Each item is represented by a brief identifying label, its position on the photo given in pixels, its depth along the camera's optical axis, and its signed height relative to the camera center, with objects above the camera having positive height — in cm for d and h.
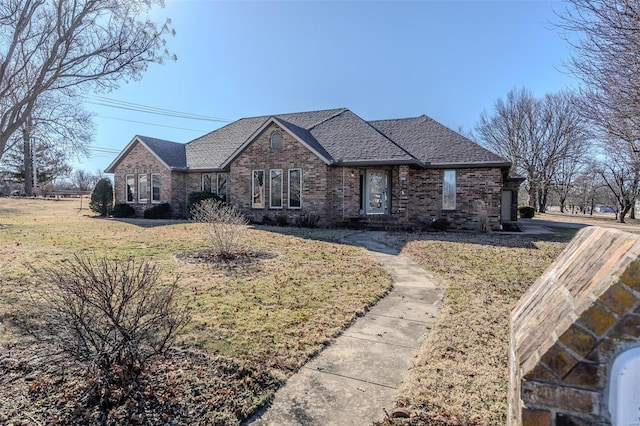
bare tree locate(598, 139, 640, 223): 3253 +99
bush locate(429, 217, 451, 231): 1672 -139
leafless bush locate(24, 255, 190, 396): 305 -124
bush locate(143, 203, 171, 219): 2173 -105
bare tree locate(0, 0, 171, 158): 965 +412
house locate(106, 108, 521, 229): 1678 +99
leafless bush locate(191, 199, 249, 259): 949 -98
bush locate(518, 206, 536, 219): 3017 -145
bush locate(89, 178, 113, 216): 2414 -28
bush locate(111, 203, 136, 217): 2284 -103
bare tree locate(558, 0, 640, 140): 477 +204
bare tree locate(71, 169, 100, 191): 7207 +284
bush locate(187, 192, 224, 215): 1991 -16
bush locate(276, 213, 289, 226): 1784 -128
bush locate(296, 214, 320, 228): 1717 -128
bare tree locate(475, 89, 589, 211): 3559 +614
